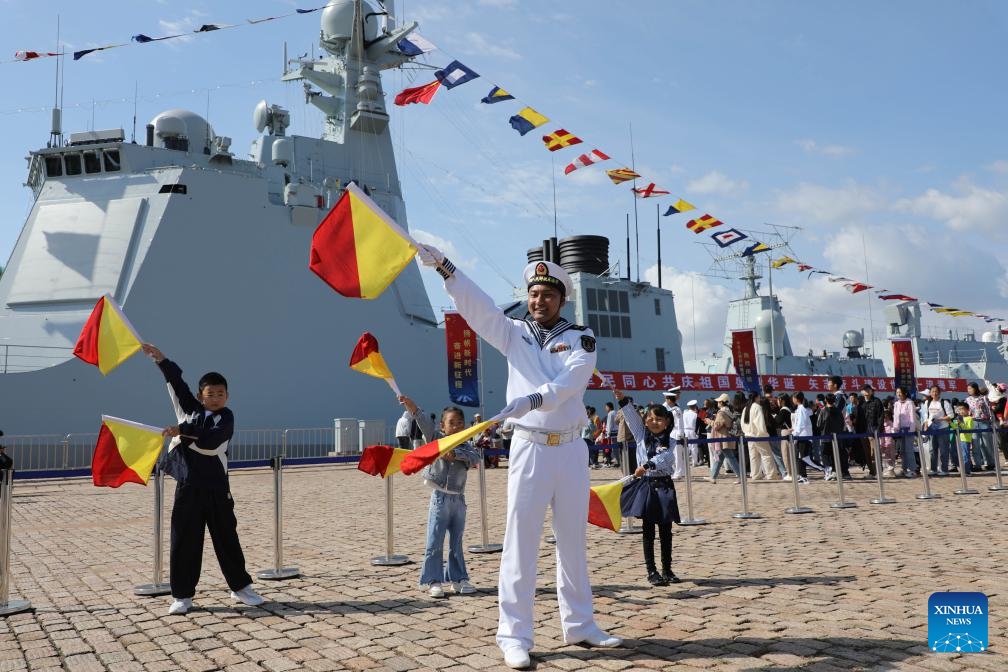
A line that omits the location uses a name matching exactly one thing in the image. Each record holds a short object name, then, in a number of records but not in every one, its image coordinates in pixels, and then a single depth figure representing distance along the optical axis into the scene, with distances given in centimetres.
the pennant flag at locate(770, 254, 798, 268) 2369
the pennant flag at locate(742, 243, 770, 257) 2009
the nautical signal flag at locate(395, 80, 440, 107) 1505
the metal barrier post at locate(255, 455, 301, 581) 622
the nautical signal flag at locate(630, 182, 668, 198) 1816
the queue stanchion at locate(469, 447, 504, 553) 745
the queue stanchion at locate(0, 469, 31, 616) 521
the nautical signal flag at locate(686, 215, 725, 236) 1877
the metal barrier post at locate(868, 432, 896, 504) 1044
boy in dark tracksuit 527
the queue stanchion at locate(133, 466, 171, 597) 571
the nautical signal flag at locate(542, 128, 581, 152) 1608
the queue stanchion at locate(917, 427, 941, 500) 1062
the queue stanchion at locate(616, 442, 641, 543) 861
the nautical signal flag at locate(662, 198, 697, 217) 1795
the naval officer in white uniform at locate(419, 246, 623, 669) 397
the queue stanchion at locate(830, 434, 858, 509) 1007
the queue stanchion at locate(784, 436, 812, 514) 961
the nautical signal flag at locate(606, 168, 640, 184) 1781
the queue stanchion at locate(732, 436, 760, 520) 920
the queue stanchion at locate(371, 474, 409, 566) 679
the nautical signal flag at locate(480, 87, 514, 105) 1461
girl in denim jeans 565
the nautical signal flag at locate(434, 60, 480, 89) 1433
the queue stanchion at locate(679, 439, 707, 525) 904
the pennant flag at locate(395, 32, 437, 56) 1434
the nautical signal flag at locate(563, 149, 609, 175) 1670
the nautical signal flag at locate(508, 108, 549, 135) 1505
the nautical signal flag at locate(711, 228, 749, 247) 1908
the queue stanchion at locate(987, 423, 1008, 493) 1157
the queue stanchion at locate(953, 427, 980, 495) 1132
